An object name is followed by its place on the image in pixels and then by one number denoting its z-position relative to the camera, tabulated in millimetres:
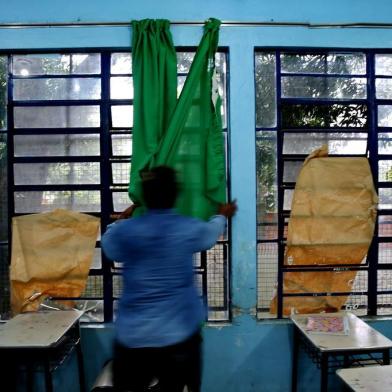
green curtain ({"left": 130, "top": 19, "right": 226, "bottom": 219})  2408
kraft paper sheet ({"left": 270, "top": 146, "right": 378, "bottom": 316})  2826
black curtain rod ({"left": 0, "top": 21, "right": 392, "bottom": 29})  2766
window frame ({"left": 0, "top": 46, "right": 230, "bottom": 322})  2830
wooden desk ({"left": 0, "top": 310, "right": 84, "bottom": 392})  2197
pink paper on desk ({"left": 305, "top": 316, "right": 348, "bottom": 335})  2422
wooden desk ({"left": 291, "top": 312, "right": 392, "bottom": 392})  2191
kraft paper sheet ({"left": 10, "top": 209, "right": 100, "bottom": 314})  2805
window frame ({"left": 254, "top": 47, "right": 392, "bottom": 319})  2865
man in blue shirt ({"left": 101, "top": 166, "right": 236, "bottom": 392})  1579
